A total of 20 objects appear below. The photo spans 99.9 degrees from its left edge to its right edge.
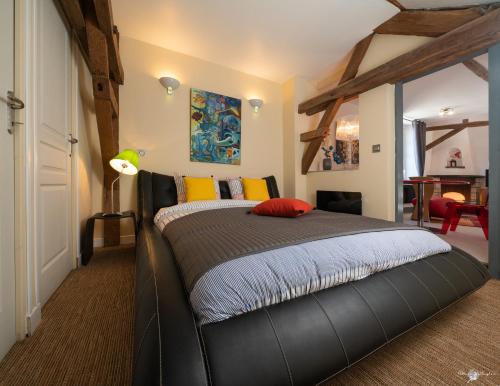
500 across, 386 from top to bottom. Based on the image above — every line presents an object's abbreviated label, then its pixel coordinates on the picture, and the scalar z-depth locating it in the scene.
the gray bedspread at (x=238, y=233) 0.74
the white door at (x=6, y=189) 0.90
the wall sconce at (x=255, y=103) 3.34
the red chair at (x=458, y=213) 2.49
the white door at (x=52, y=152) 1.25
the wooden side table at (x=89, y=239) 1.91
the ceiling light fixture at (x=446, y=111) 4.69
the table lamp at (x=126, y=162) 2.07
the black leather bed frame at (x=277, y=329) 0.54
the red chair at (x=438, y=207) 3.27
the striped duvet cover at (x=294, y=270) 0.63
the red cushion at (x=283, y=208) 1.48
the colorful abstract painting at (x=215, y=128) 2.93
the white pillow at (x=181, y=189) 2.55
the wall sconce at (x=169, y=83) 2.67
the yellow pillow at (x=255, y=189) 2.90
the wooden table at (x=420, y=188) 3.06
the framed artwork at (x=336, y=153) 4.27
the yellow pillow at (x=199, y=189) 2.51
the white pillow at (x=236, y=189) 2.82
